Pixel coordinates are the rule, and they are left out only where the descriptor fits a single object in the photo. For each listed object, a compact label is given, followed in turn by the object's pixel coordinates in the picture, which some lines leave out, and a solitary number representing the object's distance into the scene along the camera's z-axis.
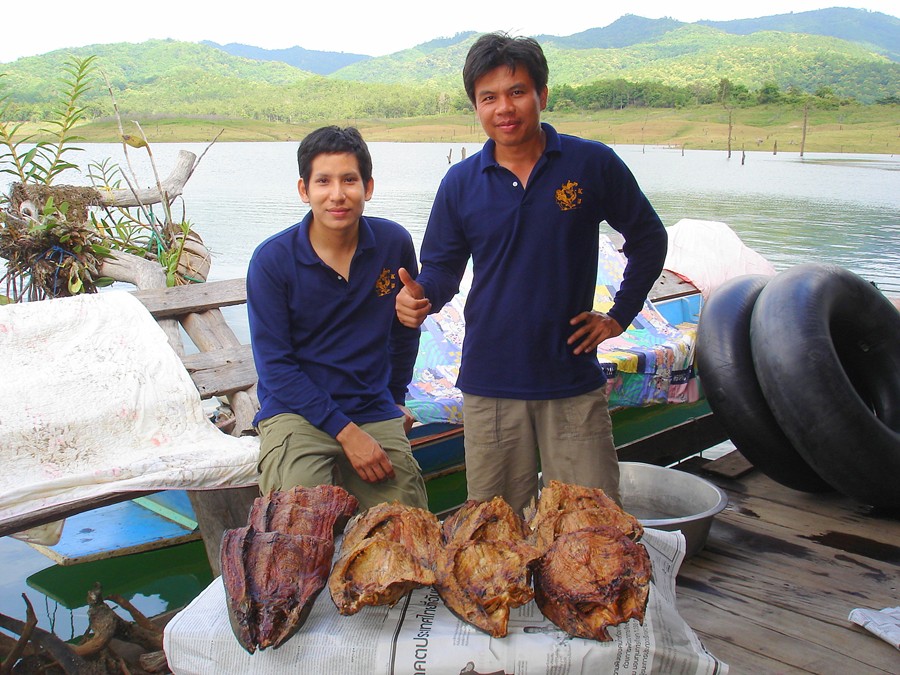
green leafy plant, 3.95
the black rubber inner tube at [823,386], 3.12
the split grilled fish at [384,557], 1.40
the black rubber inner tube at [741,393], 3.44
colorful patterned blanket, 4.30
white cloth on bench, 2.73
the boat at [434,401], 3.53
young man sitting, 2.21
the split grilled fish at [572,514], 1.58
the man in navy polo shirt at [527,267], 2.23
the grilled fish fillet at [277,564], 1.36
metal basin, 3.15
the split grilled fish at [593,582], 1.37
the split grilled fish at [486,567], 1.39
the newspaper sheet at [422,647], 1.34
